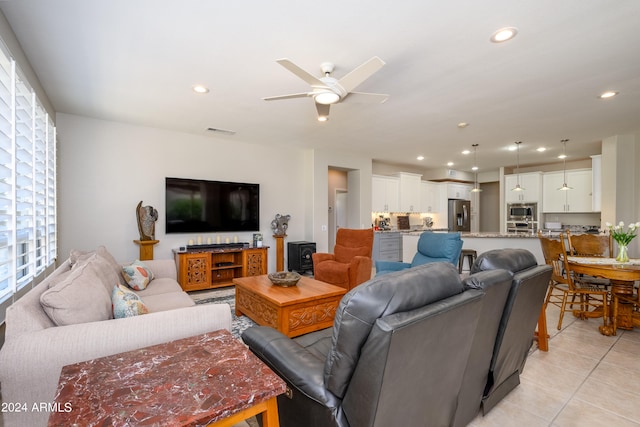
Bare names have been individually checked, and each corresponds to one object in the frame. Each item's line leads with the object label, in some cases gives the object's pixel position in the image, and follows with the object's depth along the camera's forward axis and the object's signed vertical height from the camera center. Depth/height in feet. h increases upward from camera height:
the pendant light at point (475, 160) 19.69 +4.33
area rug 10.67 -4.07
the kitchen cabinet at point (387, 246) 23.81 -2.64
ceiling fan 7.16 +3.51
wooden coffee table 9.07 -2.95
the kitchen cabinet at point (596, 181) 19.84 +2.19
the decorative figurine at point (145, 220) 14.64 -0.28
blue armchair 11.88 -1.51
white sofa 4.11 -1.87
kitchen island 17.12 -1.71
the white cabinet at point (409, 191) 26.16 +2.00
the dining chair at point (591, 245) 12.75 -1.40
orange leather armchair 13.30 -2.30
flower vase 10.52 -1.48
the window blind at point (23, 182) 6.51 +0.89
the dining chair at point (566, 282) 10.55 -2.69
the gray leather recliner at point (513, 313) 5.52 -1.96
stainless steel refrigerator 28.96 -0.23
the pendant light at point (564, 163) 18.61 +4.28
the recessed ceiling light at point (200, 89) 10.51 +4.51
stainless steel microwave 24.81 +0.21
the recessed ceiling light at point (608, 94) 11.03 +4.49
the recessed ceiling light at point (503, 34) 7.23 +4.46
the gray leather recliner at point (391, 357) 3.22 -1.70
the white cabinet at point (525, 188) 24.48 +2.17
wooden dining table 9.44 -2.00
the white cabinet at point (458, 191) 29.50 +2.35
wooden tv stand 15.16 -2.77
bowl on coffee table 10.56 -2.33
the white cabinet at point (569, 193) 22.08 +1.61
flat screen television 15.93 +0.47
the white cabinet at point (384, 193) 24.50 +1.72
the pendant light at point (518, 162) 18.84 +4.21
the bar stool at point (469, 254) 17.79 -2.43
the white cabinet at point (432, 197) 27.85 +1.60
